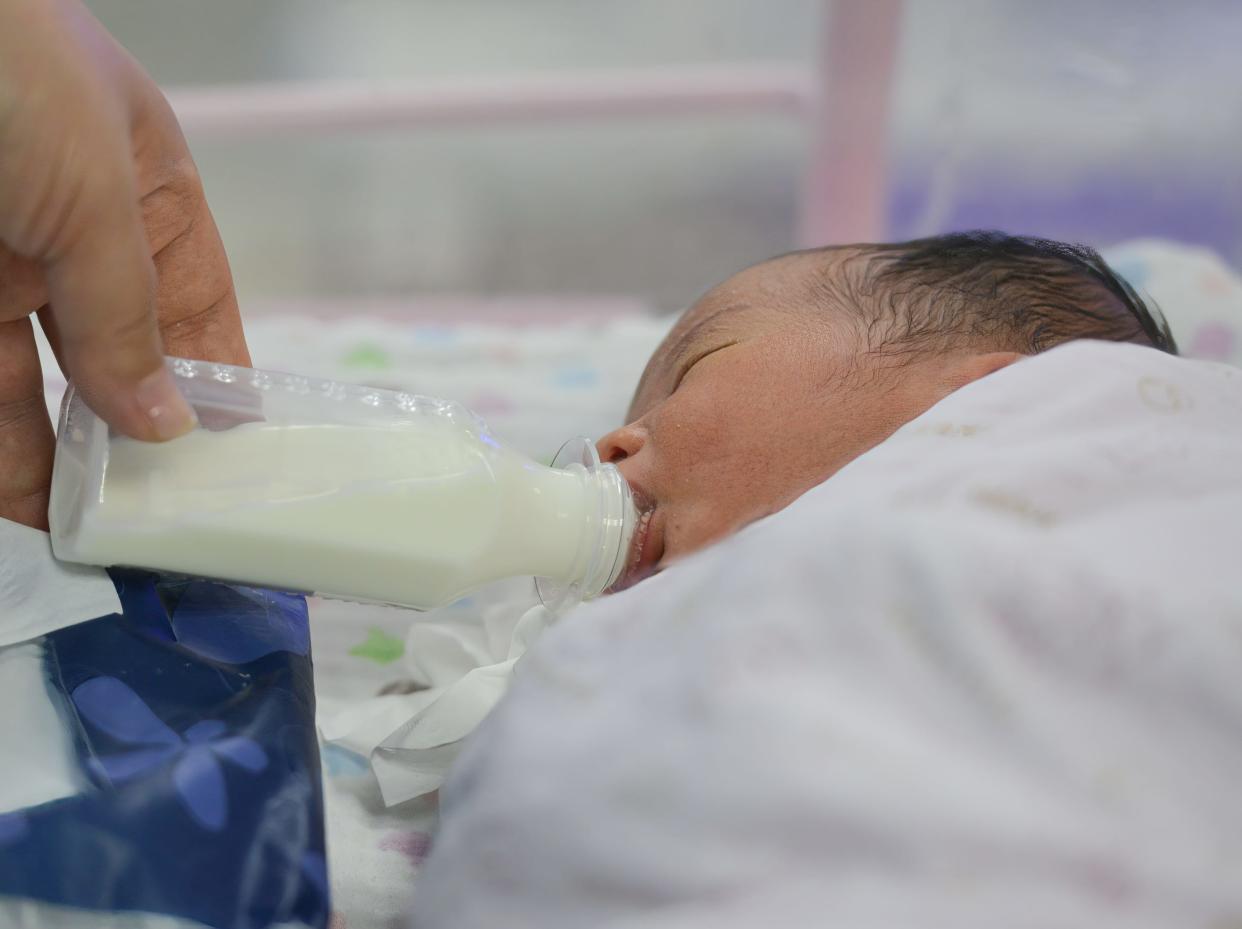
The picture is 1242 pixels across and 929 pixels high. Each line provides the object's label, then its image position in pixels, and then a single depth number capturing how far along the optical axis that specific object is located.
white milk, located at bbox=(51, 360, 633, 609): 0.52
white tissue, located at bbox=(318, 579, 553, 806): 0.64
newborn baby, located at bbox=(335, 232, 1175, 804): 0.64
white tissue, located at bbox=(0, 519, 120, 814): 0.49
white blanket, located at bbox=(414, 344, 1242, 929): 0.37
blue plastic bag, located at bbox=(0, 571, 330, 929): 0.47
